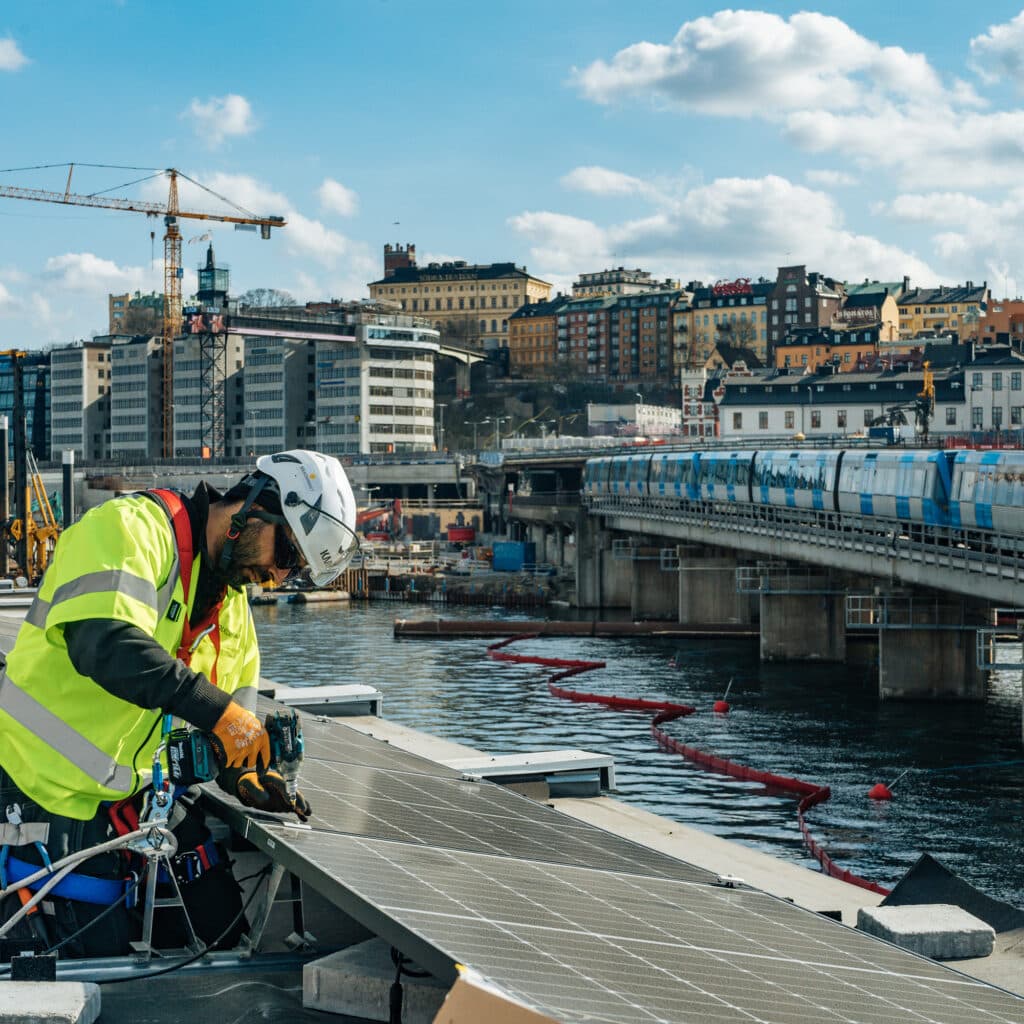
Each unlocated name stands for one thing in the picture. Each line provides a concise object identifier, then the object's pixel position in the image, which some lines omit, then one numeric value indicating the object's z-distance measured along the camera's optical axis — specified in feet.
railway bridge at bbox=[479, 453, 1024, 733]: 174.19
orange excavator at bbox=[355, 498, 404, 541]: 492.54
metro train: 171.53
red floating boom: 106.08
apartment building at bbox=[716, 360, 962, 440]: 481.05
